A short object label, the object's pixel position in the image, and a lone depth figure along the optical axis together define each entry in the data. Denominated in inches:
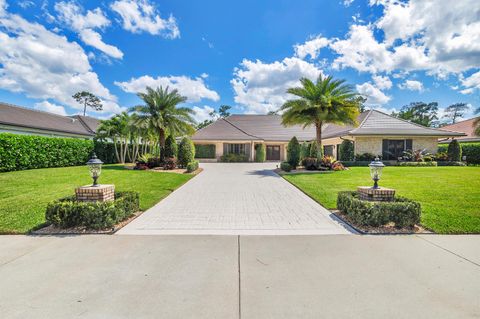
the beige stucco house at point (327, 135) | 863.1
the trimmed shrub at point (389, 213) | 205.0
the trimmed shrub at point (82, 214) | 199.5
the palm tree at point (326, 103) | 673.0
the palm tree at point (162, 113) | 731.4
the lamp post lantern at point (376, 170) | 230.5
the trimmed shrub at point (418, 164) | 788.0
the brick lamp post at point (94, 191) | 217.9
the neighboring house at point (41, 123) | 836.7
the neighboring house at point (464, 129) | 1070.7
